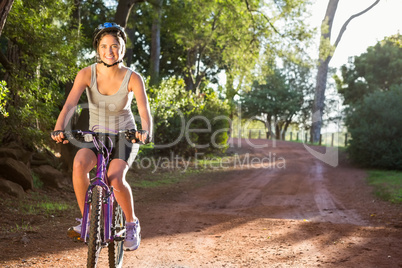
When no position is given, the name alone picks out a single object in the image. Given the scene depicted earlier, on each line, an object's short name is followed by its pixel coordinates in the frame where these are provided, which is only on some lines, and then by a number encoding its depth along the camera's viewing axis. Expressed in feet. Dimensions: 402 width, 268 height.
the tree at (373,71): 121.29
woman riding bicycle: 13.57
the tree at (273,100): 180.75
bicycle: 12.41
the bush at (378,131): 61.87
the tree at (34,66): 28.45
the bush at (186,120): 59.88
